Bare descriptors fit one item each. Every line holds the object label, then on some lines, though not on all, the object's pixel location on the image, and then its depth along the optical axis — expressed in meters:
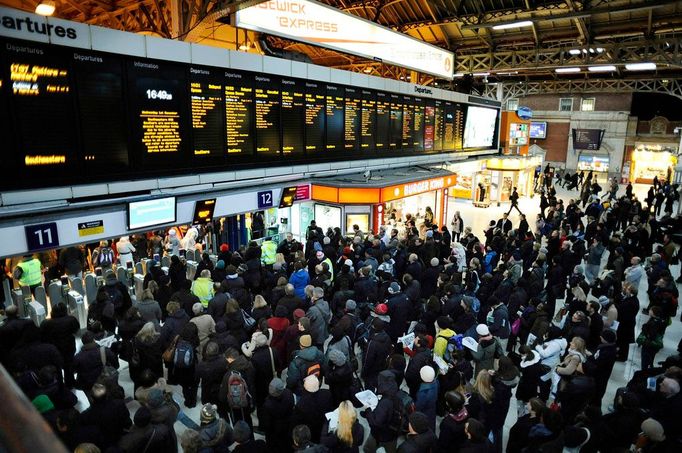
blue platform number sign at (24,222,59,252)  7.03
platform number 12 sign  11.09
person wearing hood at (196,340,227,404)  5.48
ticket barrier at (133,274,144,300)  10.31
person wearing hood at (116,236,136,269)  11.30
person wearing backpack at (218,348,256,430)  5.12
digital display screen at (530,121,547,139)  40.16
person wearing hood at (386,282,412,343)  7.75
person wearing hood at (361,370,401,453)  4.86
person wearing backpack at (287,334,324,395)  5.64
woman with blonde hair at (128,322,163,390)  5.95
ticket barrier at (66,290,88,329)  8.98
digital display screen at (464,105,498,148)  21.73
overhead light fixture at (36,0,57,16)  7.02
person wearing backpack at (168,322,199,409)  6.02
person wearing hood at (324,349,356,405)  5.53
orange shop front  13.26
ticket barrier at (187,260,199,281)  11.81
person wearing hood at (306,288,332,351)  6.96
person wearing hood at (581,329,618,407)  6.23
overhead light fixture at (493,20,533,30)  14.66
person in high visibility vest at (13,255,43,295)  8.98
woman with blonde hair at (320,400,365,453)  4.23
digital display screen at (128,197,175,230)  8.34
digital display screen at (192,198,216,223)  9.59
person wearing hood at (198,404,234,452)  4.05
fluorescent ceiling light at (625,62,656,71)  23.45
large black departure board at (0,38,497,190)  6.85
